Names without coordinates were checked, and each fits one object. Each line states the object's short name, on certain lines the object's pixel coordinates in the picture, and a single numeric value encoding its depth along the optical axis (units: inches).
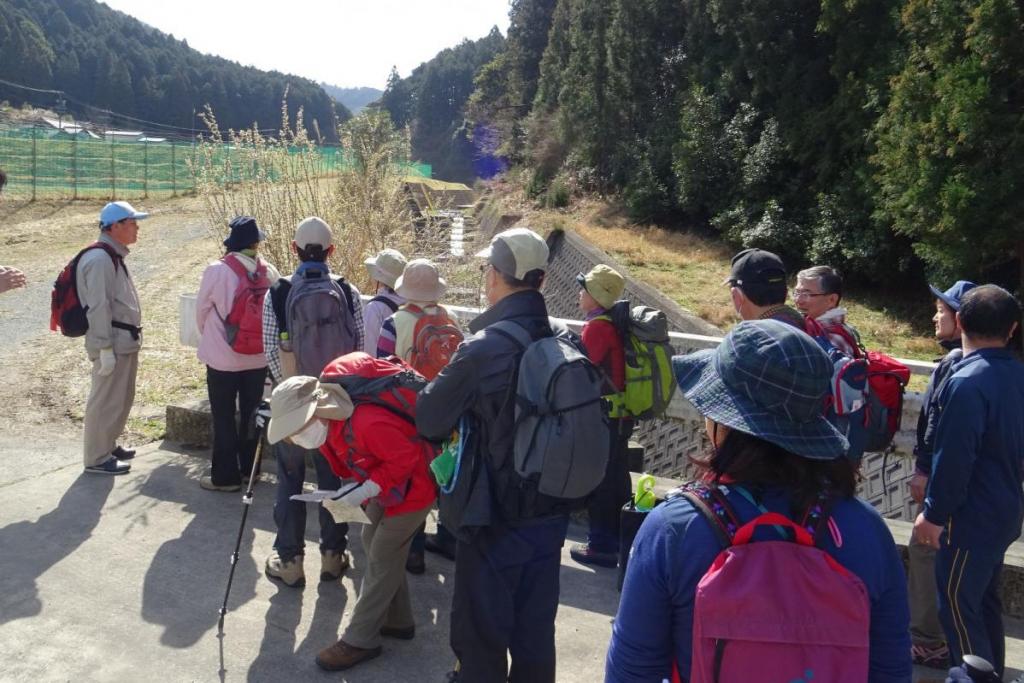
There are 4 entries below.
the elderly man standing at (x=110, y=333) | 211.3
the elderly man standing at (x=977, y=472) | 122.1
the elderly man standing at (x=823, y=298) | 157.0
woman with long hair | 58.7
